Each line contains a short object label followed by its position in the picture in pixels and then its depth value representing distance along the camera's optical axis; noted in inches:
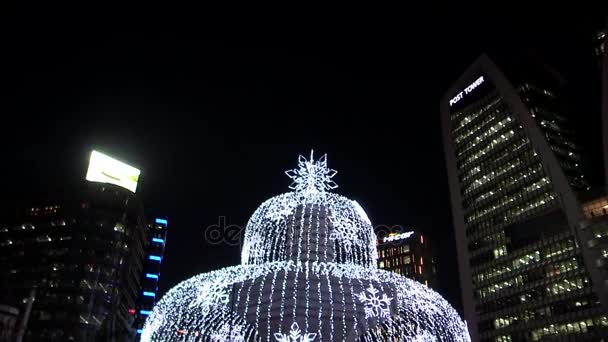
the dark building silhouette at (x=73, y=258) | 3016.7
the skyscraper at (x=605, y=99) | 2992.6
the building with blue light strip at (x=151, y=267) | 4249.5
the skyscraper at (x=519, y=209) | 2755.9
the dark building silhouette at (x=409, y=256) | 5344.5
